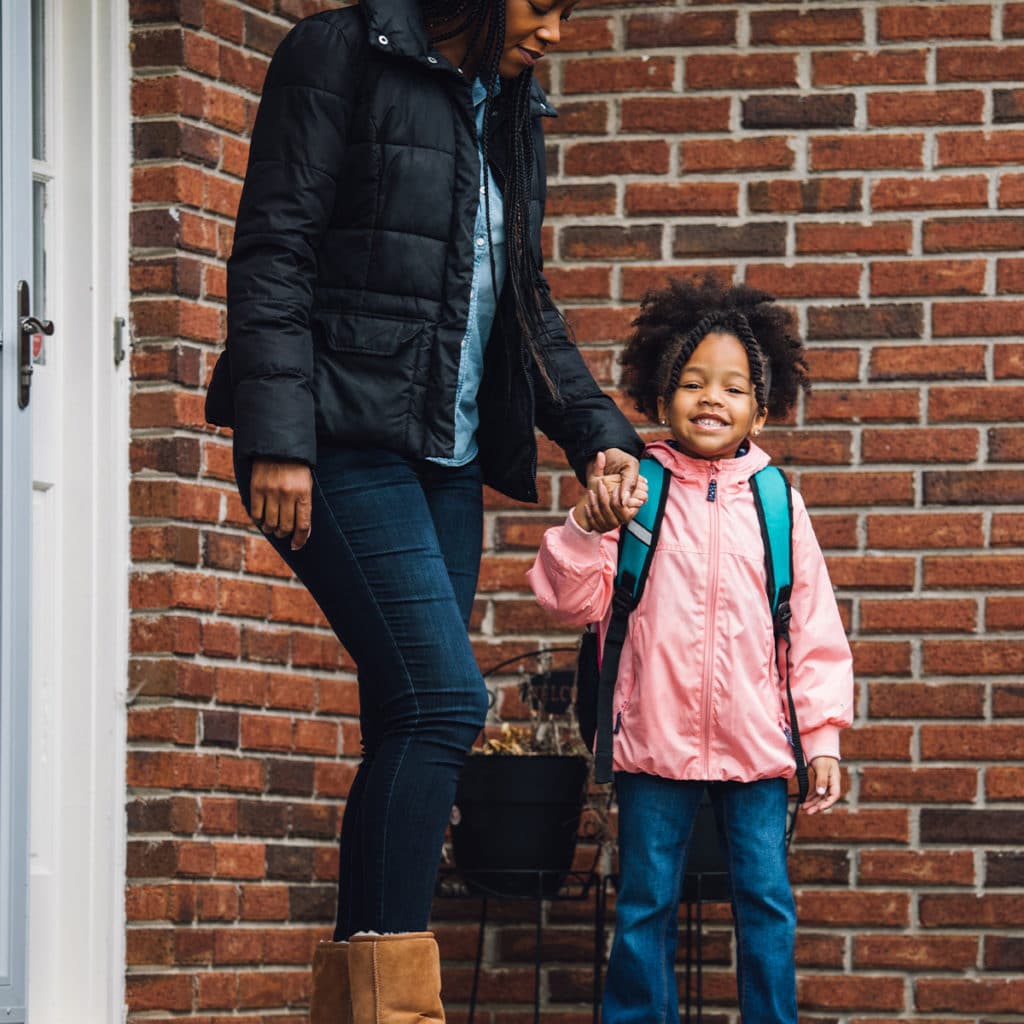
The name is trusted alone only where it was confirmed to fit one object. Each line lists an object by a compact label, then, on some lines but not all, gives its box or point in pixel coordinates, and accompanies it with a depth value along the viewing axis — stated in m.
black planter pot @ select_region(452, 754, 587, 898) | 7.03
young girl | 5.83
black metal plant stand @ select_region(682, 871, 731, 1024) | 6.87
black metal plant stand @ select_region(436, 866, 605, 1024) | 7.08
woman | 4.54
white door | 6.61
